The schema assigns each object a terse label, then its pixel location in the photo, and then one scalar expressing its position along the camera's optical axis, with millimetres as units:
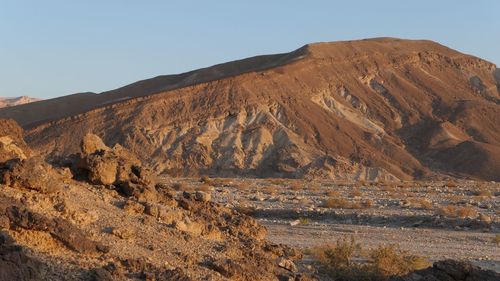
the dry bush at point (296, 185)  41906
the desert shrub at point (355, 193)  37194
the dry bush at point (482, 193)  39406
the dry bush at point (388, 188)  42669
